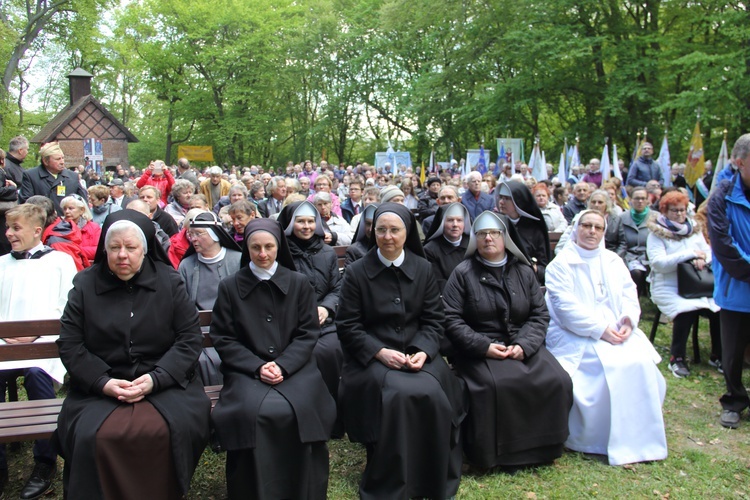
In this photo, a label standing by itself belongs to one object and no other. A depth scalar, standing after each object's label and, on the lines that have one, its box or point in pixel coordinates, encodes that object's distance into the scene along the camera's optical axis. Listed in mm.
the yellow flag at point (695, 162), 13438
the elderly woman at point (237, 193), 7816
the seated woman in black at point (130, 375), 3191
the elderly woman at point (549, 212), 8484
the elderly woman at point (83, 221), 5934
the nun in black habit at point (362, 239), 5665
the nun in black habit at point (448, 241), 5695
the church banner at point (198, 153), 35875
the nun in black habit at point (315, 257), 5125
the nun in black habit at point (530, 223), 6191
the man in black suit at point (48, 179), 7113
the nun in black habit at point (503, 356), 4094
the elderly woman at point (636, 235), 7594
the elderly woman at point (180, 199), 8164
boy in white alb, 4184
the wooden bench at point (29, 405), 3494
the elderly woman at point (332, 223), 6880
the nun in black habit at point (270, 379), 3506
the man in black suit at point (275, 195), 9039
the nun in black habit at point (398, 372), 3709
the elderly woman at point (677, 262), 6000
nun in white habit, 4309
